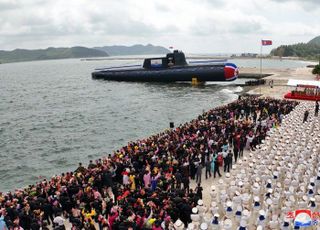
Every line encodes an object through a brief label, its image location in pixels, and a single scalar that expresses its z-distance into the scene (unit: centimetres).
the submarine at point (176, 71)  7269
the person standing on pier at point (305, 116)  2942
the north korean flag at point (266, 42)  5100
